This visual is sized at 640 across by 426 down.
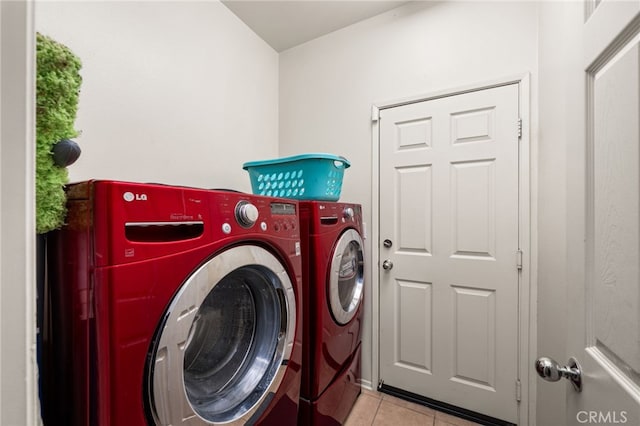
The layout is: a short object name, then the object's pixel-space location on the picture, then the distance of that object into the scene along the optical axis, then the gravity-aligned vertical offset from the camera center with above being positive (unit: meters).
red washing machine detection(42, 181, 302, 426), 0.54 -0.19
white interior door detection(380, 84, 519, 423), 1.51 -0.23
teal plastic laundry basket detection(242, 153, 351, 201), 1.40 +0.20
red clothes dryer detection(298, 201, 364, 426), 1.21 -0.50
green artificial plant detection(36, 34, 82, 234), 0.48 +0.18
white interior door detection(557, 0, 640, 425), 0.46 -0.02
